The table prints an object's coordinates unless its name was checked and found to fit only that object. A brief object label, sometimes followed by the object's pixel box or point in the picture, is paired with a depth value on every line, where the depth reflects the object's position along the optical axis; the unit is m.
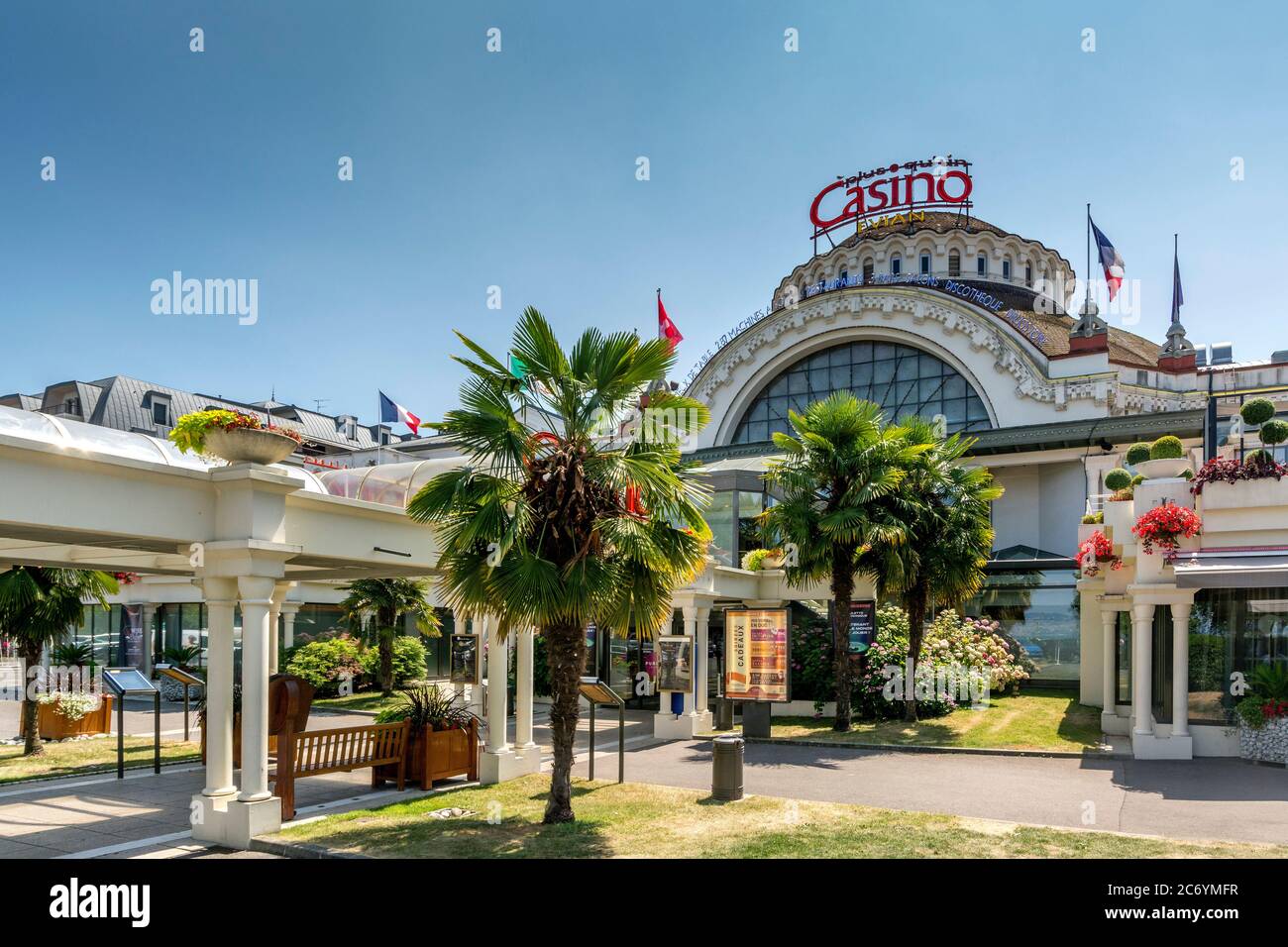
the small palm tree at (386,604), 29.27
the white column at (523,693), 15.53
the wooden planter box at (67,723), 20.59
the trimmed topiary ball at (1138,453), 19.47
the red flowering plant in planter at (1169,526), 17.12
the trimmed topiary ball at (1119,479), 20.20
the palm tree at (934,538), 21.11
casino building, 18.53
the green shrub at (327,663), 29.88
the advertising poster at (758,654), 17.77
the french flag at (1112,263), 38.16
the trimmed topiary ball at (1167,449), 18.95
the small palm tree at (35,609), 17.96
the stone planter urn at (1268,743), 16.30
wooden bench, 12.23
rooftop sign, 48.38
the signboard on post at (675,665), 20.06
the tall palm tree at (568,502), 11.14
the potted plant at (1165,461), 18.50
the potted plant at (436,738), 14.30
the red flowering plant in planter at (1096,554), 19.83
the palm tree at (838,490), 20.53
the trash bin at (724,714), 21.30
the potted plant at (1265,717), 16.38
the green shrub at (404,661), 31.23
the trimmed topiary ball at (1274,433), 16.95
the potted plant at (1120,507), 18.92
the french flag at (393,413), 36.75
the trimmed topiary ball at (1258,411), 17.20
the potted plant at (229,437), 10.62
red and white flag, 34.12
